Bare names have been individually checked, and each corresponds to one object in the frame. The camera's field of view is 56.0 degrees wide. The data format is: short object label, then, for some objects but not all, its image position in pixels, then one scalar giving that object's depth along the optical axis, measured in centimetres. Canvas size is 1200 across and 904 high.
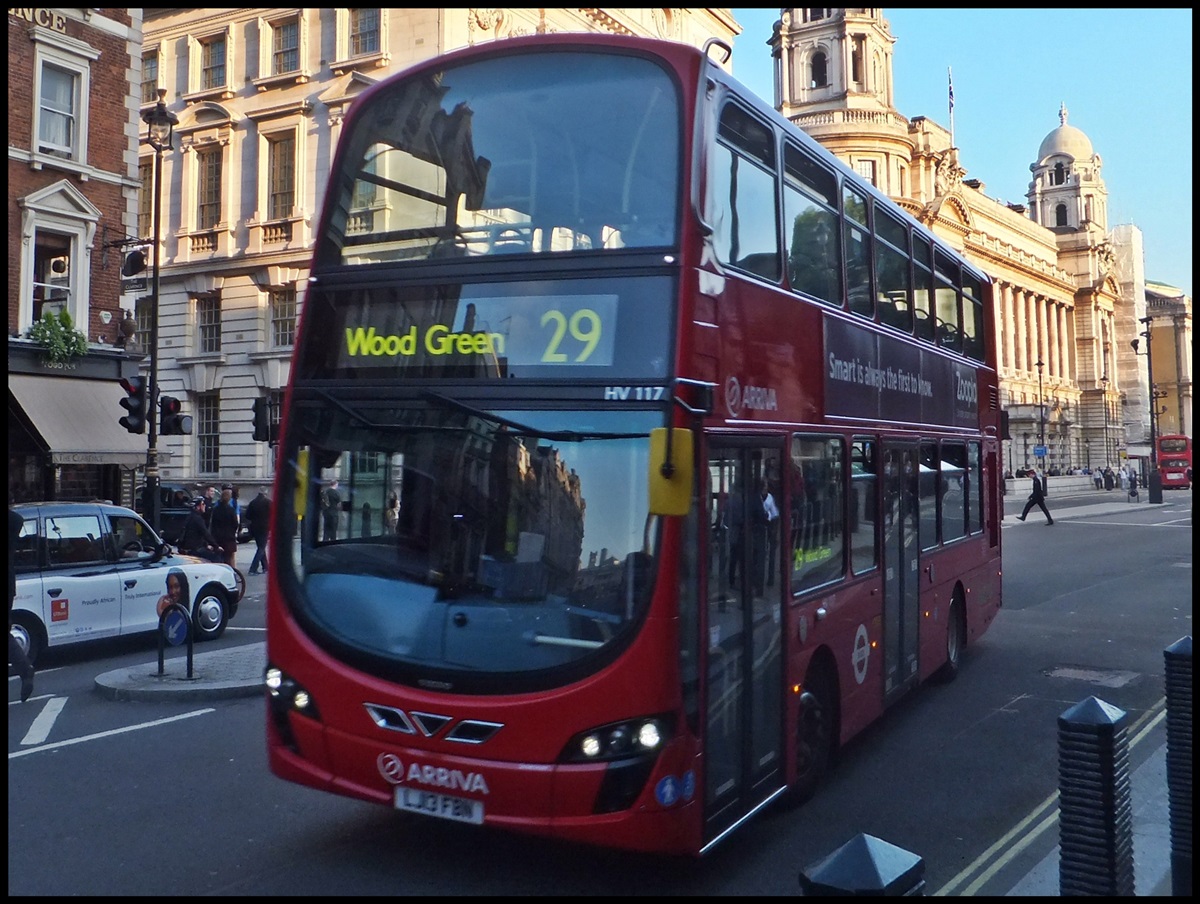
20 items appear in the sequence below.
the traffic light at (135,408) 1839
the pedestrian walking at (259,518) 1964
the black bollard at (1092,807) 486
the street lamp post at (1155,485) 5206
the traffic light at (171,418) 1909
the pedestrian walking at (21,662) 982
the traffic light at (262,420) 1049
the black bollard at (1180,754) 546
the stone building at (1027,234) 7431
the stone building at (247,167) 3438
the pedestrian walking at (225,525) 1988
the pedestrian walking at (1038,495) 3375
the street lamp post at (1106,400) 10500
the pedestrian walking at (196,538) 1889
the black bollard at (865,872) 331
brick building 2189
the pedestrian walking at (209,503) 2438
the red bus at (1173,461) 6950
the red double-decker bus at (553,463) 505
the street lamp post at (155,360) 2103
